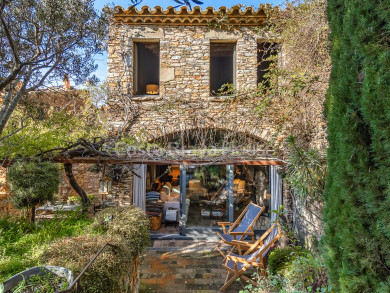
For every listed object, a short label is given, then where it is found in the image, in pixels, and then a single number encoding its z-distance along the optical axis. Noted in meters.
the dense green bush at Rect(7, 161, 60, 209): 3.57
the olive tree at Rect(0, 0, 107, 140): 2.97
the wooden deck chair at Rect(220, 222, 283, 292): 3.72
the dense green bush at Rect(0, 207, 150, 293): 2.21
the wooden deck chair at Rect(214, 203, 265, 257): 4.76
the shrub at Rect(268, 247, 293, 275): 3.51
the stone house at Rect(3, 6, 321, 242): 5.70
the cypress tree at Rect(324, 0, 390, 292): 1.53
